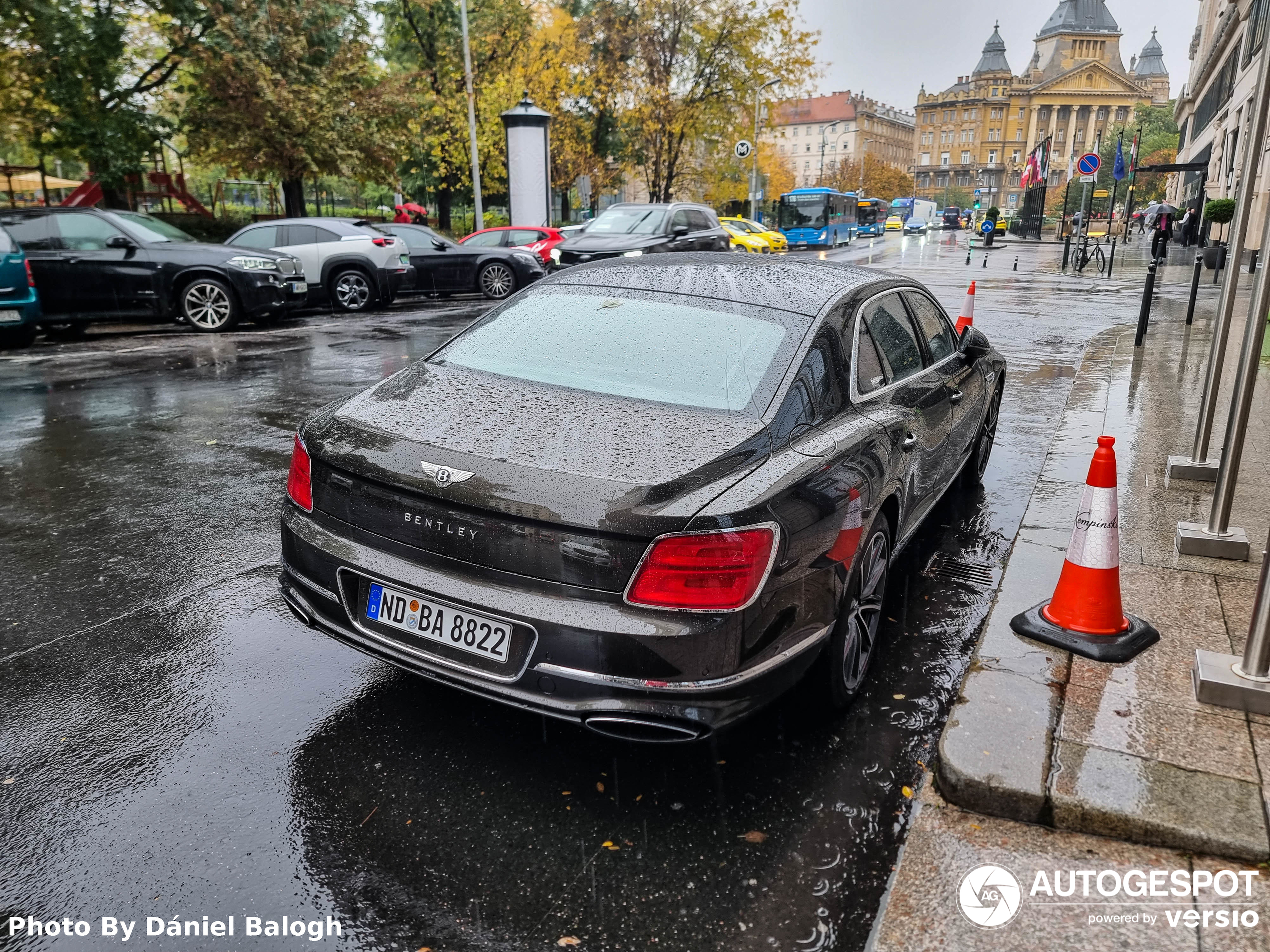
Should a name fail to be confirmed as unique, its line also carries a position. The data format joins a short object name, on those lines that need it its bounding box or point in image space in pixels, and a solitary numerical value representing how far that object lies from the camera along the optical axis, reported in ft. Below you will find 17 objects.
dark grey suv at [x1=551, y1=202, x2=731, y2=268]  57.57
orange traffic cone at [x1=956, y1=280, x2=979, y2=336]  36.14
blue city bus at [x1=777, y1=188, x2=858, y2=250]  163.12
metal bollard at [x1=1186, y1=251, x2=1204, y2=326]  38.55
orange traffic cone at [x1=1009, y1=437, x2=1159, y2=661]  12.02
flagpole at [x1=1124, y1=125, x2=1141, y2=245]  111.44
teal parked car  39.75
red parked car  66.44
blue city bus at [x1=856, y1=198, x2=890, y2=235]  203.92
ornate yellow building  426.10
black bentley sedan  8.57
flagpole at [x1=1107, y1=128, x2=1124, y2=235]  91.86
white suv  53.16
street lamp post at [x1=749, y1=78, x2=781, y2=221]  172.14
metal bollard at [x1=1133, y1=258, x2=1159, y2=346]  38.81
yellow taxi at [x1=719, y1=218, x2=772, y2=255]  119.55
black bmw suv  42.88
